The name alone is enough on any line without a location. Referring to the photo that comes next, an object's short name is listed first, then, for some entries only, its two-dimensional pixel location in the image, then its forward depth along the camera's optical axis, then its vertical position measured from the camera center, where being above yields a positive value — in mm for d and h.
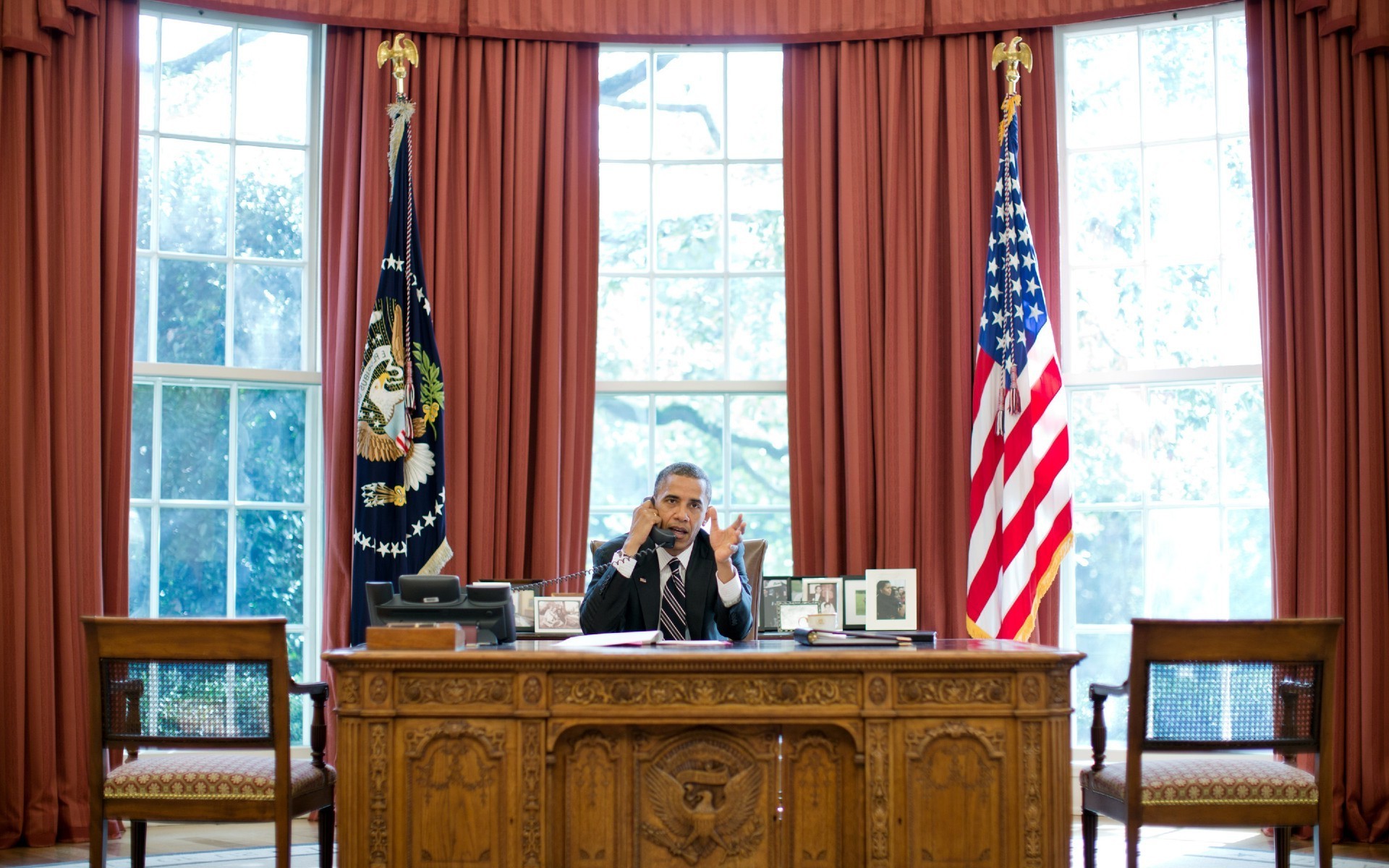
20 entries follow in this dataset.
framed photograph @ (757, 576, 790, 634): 4758 -481
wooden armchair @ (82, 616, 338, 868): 3387 -634
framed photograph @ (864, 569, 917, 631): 4720 -472
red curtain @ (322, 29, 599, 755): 5207 +758
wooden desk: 3242 -687
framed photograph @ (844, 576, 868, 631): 4727 -486
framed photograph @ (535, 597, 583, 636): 4617 -512
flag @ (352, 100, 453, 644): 4871 +157
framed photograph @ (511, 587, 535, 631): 4716 -489
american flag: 4773 +68
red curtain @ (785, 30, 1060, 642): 5227 +738
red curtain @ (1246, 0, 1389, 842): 4742 +438
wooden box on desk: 3326 -425
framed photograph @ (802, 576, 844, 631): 4727 -454
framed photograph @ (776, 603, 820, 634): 4719 -523
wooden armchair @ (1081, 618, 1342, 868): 3381 -649
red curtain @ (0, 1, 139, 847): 4703 +298
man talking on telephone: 4094 -341
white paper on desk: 3492 -460
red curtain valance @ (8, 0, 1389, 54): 5281 +1835
